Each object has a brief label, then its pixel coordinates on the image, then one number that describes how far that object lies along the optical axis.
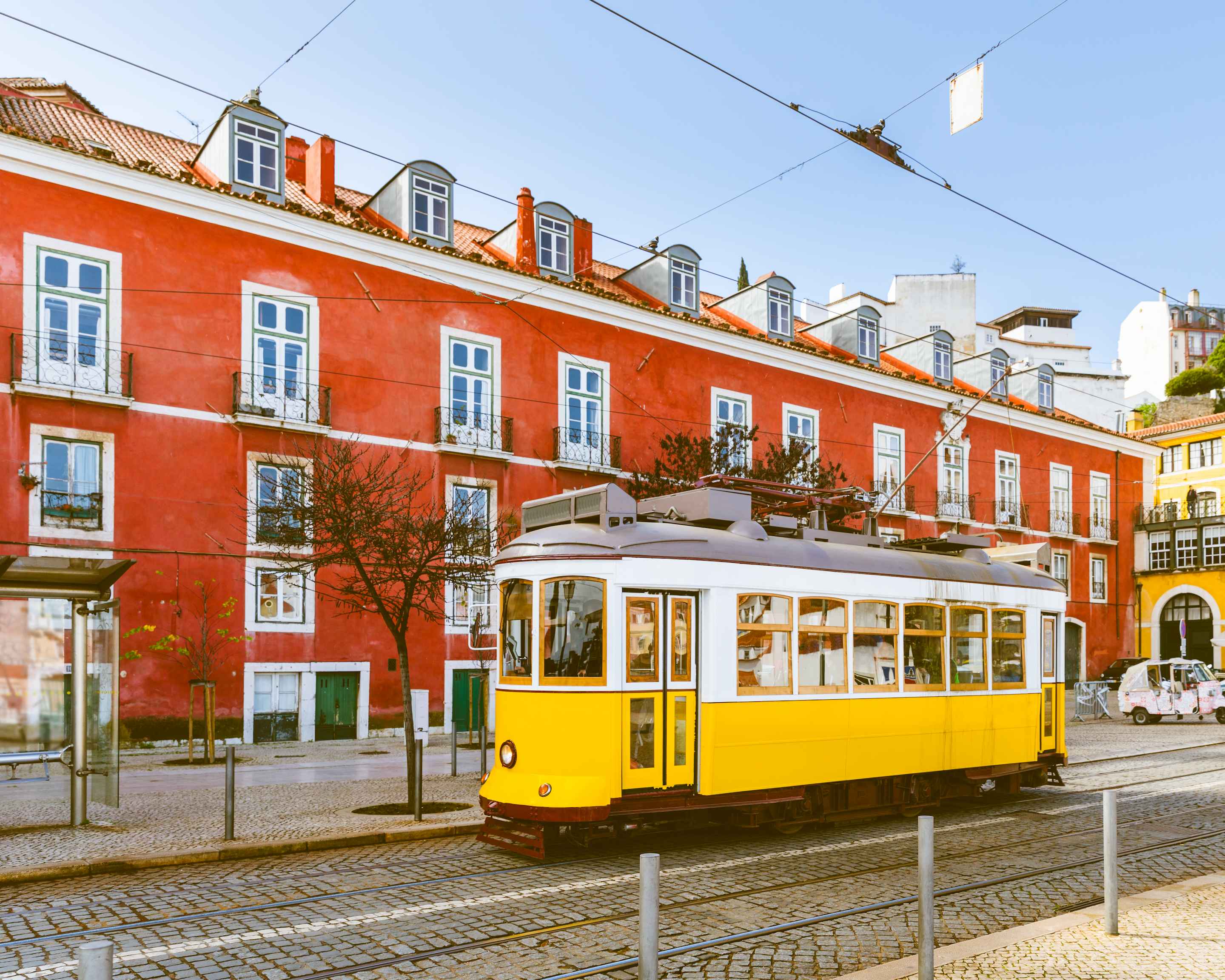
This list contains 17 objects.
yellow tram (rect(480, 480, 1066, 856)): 9.76
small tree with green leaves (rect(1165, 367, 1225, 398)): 69.12
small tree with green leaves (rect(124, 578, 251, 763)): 20.03
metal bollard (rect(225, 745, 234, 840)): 10.69
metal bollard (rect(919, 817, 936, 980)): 5.98
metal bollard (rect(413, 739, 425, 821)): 11.96
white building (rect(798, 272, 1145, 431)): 46.94
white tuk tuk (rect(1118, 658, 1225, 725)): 30.11
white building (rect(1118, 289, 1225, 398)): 87.56
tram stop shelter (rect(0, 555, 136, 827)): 11.73
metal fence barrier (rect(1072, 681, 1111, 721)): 31.97
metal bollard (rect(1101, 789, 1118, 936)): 7.20
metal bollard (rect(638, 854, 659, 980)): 4.88
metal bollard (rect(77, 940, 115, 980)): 3.19
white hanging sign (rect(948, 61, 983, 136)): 11.75
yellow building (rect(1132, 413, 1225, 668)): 45.34
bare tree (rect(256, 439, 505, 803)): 13.69
